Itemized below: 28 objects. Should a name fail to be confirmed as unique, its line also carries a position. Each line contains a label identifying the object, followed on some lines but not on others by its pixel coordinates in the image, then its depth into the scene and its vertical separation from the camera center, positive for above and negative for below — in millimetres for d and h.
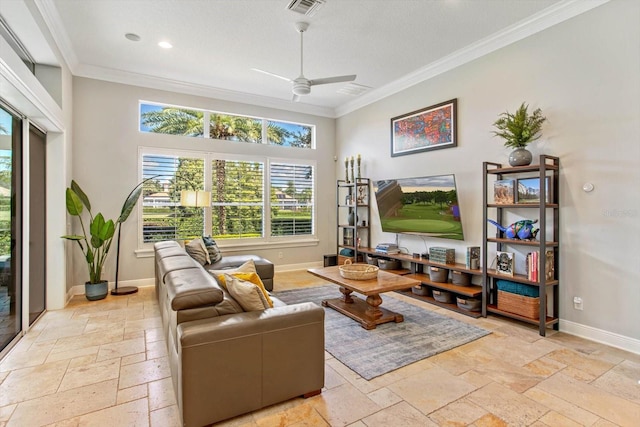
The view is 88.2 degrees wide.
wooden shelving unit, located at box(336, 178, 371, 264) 6062 +23
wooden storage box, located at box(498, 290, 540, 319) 3447 -965
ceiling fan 3633 +1481
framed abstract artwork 4695 +1324
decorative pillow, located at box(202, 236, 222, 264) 4801 -514
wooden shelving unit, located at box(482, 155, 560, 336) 3328 -231
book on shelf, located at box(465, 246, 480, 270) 4164 -541
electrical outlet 3363 -897
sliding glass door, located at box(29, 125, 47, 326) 3627 -86
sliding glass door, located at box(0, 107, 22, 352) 2930 -125
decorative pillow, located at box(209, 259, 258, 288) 2835 -476
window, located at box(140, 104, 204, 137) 5410 +1606
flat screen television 4570 +140
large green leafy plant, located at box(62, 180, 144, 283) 4418 -189
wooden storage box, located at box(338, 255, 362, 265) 6067 -817
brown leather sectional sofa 1859 -831
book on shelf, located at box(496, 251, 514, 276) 3725 -547
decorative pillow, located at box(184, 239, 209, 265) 4605 -506
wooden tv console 4012 -911
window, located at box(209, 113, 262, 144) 5934 +1619
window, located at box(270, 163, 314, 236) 6469 +325
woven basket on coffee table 3762 -654
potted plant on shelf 3582 +915
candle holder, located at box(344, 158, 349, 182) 6599 +956
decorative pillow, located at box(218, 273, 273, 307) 2486 -492
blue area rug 2777 -1215
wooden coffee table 3494 -893
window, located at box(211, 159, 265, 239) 5895 +304
